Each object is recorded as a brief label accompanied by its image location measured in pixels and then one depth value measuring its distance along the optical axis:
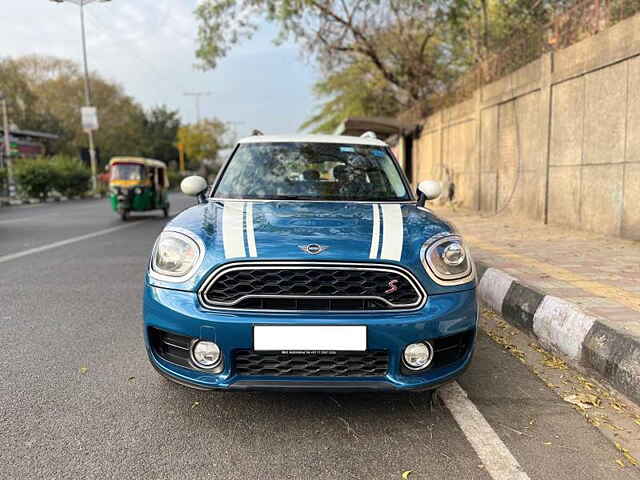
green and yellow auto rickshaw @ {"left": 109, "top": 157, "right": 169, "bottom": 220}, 15.02
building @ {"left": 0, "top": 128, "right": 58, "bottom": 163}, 45.96
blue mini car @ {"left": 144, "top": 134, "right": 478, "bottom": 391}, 2.45
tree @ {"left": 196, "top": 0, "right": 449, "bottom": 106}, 17.14
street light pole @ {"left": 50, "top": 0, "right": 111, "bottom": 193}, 31.67
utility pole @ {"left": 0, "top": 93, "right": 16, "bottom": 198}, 25.34
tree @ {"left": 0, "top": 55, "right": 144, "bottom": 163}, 50.88
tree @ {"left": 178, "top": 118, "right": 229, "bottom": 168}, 62.56
